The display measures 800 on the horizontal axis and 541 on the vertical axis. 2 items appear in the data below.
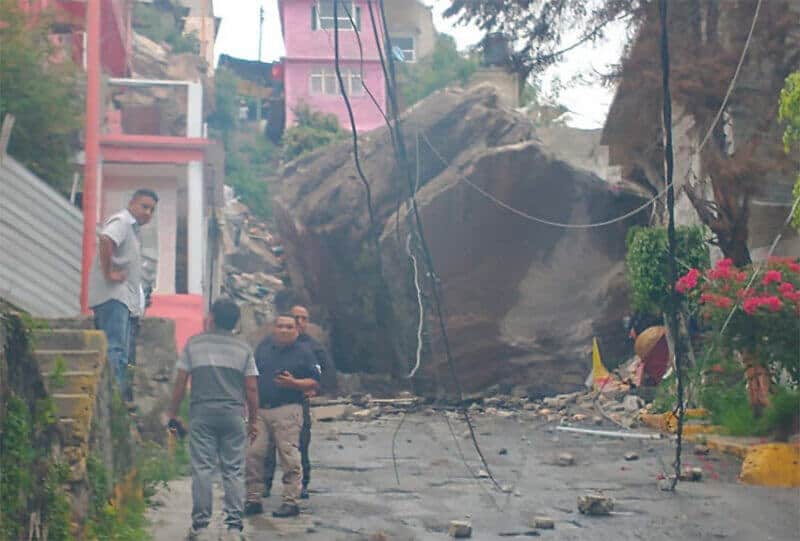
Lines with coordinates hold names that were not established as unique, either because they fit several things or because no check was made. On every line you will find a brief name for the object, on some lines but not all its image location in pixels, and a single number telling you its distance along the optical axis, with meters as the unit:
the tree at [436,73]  36.44
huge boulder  21.58
